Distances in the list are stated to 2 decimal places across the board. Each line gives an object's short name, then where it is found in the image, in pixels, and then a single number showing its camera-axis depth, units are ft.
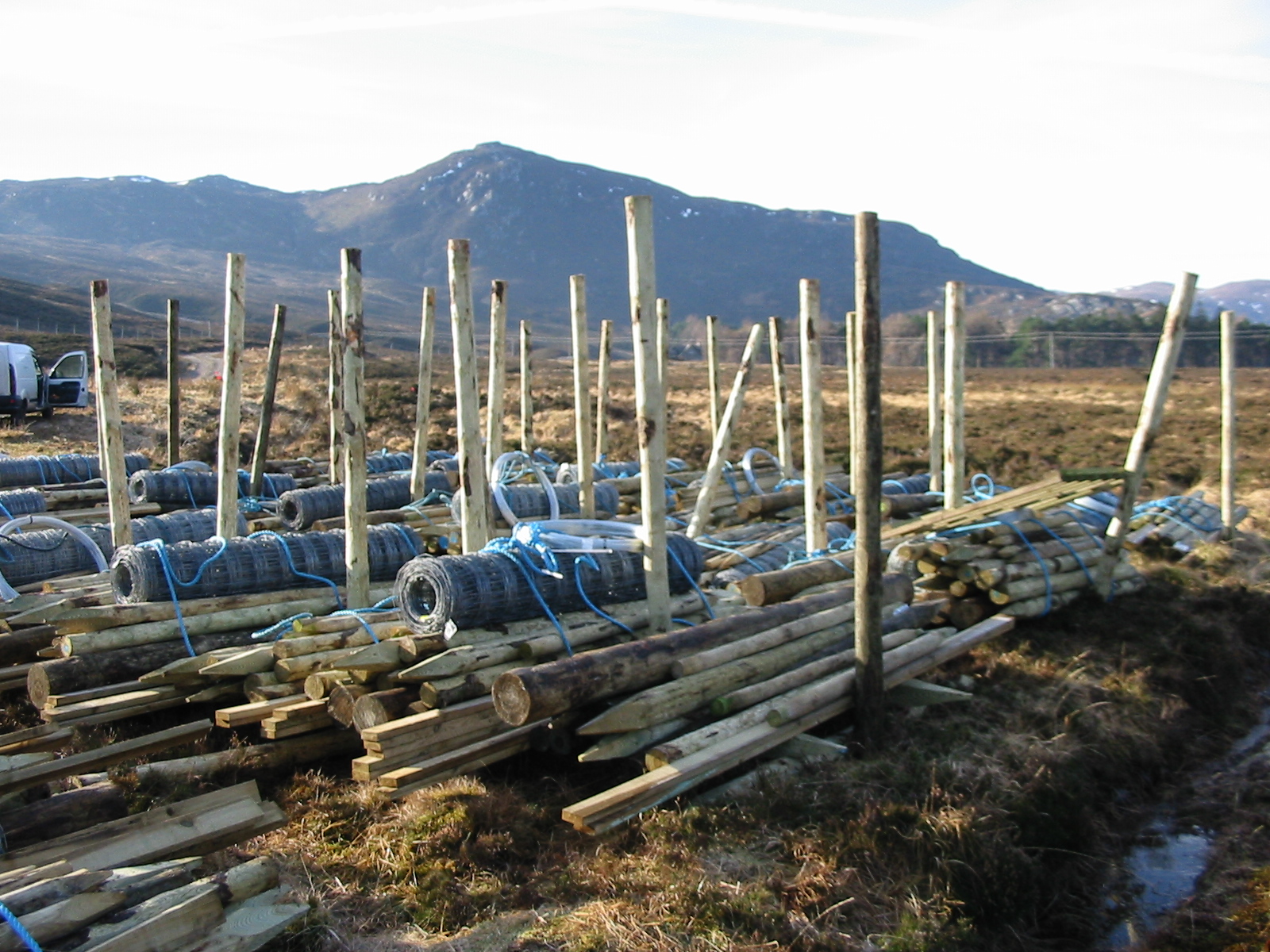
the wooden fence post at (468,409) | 28.27
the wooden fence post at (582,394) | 38.75
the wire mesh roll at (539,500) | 40.91
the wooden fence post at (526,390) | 49.98
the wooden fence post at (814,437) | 34.96
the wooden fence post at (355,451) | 28.32
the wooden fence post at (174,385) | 52.42
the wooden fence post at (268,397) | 47.06
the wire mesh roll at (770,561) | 33.73
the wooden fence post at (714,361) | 54.08
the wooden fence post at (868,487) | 22.07
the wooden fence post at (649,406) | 24.52
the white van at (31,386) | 83.82
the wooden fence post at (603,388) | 52.60
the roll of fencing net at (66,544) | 32.94
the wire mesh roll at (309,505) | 40.78
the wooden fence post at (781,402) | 45.75
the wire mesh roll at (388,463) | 57.16
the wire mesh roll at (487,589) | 22.81
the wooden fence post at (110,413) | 33.78
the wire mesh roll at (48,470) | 51.96
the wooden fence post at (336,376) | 31.64
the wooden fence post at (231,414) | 33.88
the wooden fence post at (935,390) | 46.80
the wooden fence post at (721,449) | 38.91
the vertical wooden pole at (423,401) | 43.03
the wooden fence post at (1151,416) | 33.83
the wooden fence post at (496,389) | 41.29
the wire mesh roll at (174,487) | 45.91
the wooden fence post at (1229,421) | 44.45
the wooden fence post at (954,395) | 39.58
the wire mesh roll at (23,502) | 39.19
